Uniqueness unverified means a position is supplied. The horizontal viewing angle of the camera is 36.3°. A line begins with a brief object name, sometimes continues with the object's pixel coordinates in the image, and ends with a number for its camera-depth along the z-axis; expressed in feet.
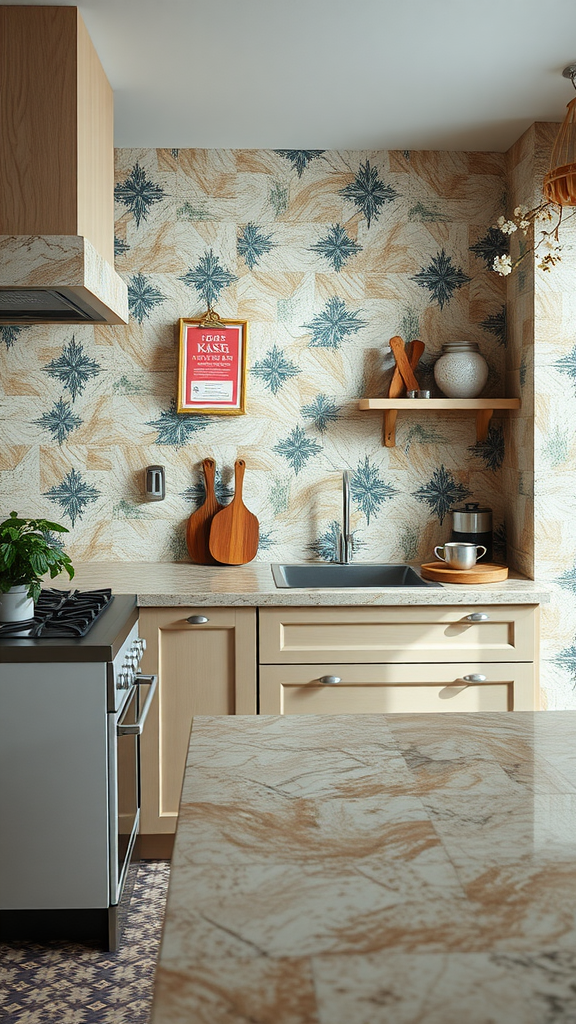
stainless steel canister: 11.03
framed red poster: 11.25
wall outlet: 11.21
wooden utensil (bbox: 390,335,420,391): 11.19
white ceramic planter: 7.89
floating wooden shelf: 10.68
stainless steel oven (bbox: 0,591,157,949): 7.40
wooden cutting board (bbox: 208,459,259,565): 11.15
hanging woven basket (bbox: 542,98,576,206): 6.47
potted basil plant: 7.61
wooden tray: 9.98
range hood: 7.36
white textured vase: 10.92
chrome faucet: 11.13
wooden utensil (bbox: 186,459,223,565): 11.29
